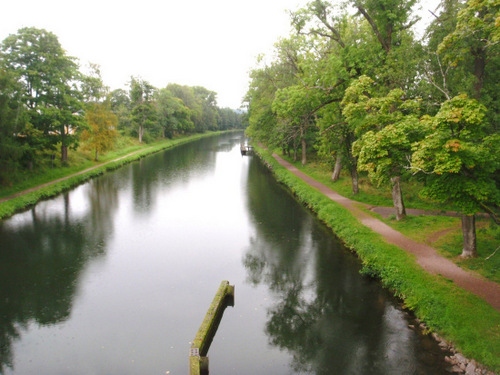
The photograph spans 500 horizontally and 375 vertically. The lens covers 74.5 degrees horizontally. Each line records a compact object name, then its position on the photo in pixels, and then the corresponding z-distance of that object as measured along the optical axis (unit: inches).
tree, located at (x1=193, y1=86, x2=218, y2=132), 3639.3
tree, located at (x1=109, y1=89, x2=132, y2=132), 2175.2
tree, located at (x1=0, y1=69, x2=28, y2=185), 768.9
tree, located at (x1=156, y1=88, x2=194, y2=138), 2443.4
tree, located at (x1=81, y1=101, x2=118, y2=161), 1304.1
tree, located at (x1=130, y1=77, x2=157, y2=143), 2062.0
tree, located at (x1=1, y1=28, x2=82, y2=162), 988.6
